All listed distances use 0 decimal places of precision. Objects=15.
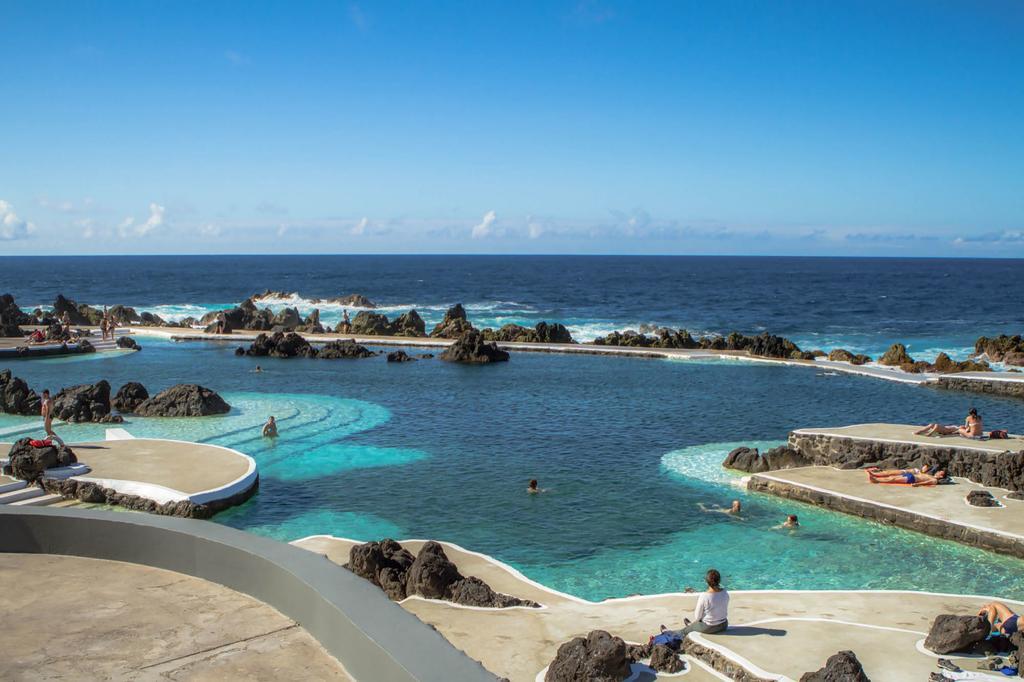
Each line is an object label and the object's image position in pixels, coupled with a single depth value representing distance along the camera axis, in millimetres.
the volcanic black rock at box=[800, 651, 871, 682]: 10539
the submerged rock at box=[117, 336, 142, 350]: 53906
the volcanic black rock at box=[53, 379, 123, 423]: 30578
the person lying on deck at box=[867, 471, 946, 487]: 22281
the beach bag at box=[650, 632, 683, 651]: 12609
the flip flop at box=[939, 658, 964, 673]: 11445
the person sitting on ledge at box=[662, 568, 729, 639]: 12773
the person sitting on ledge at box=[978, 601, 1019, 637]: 12383
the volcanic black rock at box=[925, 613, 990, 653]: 11914
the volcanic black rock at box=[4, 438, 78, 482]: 20984
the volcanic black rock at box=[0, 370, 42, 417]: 31828
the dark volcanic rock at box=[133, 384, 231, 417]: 32062
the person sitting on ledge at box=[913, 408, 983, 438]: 24484
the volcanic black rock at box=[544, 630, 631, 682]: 11188
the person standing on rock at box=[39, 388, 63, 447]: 23688
